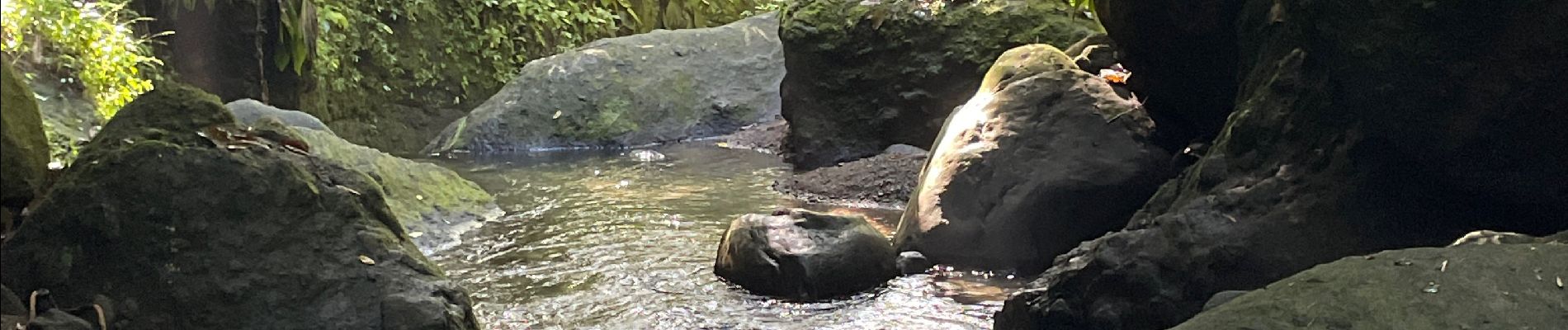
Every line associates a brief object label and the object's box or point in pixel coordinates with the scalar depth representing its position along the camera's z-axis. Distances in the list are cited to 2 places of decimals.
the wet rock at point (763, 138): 10.35
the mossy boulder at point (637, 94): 11.05
